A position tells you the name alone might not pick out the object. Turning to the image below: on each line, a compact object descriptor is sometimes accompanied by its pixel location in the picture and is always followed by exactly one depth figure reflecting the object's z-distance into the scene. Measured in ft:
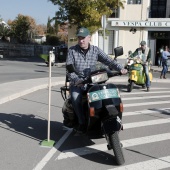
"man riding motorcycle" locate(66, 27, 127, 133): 18.75
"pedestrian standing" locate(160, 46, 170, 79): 61.98
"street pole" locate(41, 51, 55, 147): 19.39
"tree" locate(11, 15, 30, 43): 167.94
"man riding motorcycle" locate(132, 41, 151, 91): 42.45
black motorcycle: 16.49
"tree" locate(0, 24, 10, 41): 168.67
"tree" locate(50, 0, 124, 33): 87.20
